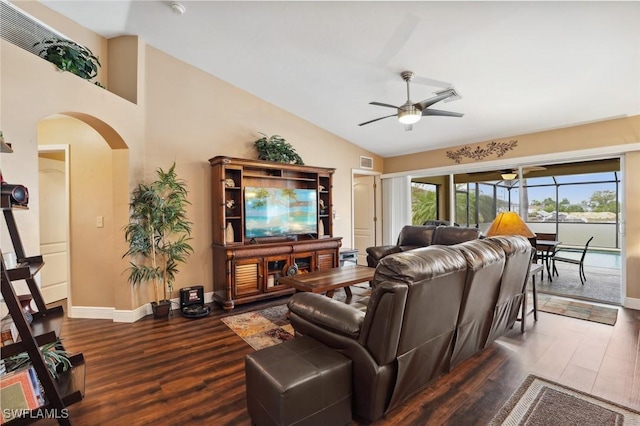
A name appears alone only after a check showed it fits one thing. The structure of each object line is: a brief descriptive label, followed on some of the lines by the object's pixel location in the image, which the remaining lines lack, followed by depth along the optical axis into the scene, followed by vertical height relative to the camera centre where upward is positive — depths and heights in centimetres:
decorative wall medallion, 497 +110
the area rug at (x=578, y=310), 351 -133
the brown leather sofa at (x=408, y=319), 159 -67
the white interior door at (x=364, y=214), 711 -6
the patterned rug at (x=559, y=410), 178 -131
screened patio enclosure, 449 +5
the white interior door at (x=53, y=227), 406 -17
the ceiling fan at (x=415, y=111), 325 +117
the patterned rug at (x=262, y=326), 296 -131
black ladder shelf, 142 -68
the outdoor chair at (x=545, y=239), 501 -53
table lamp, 314 -18
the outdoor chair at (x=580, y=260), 480 -87
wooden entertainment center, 399 -47
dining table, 476 -64
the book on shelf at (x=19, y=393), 142 -91
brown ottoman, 142 -91
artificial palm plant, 349 -24
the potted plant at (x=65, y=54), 262 +150
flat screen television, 436 +2
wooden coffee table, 311 -79
